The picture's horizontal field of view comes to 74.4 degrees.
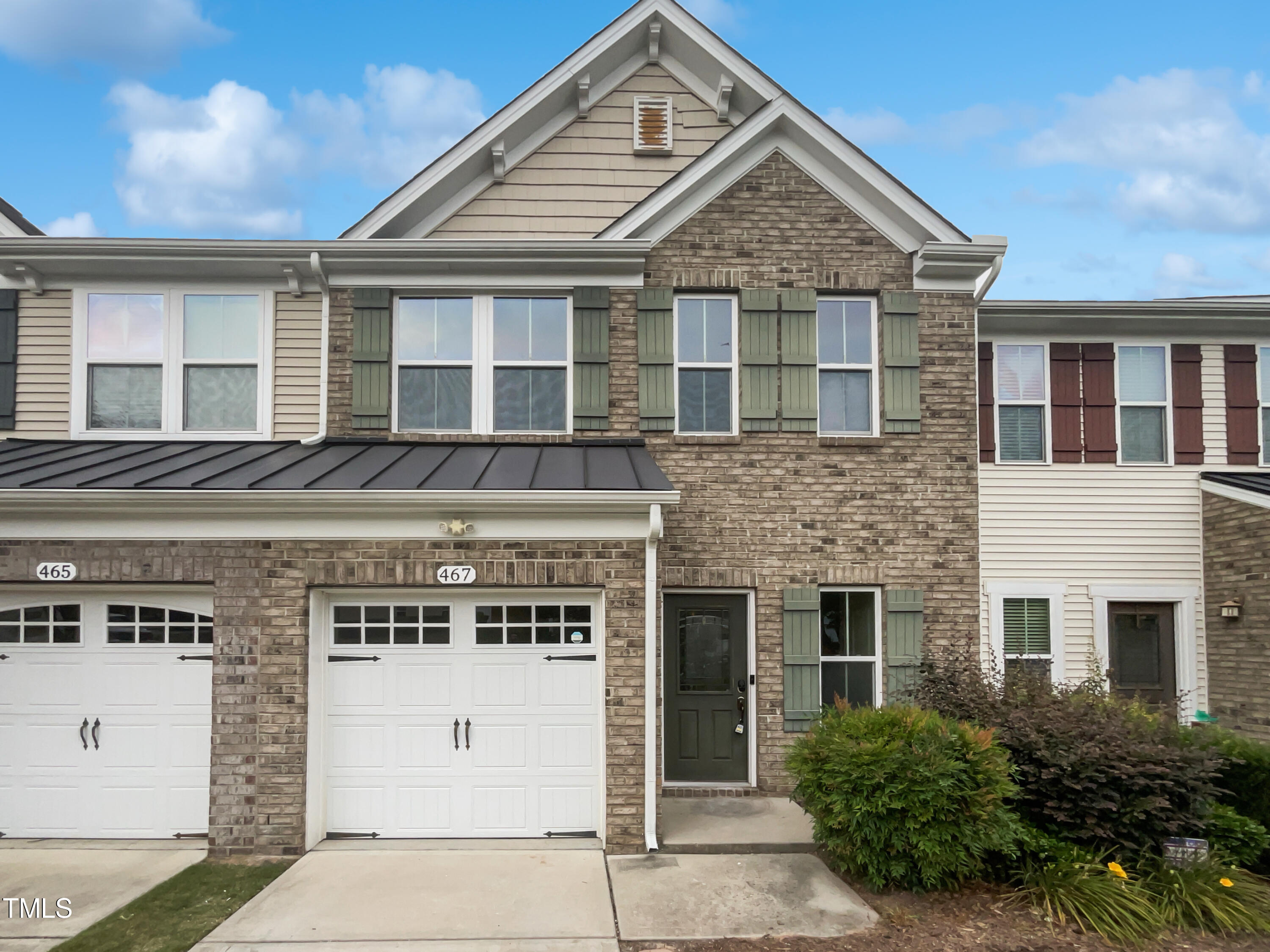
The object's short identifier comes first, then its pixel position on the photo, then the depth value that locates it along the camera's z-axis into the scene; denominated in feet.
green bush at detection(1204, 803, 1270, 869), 22.21
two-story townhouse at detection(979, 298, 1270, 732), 33.45
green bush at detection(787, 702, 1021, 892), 20.92
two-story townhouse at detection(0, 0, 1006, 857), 25.63
